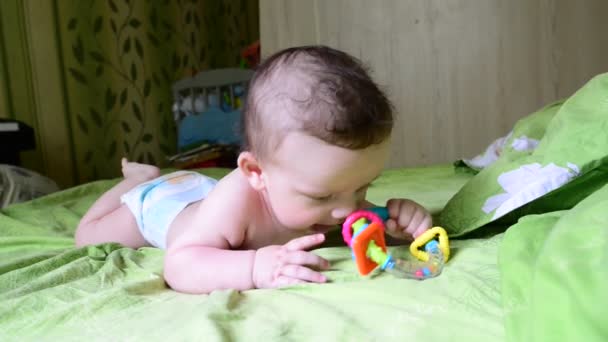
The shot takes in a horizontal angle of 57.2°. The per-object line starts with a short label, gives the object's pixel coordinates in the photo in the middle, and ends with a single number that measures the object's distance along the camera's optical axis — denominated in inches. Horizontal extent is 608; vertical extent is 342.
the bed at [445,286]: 18.1
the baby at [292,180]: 26.8
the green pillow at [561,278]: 15.6
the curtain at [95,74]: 87.5
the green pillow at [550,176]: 30.0
